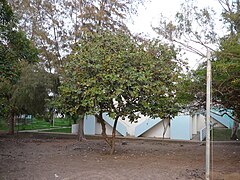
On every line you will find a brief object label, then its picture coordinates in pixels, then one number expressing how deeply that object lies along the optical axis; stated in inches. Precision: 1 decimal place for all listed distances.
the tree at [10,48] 360.2
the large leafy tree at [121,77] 381.4
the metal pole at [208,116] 226.2
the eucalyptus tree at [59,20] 682.8
